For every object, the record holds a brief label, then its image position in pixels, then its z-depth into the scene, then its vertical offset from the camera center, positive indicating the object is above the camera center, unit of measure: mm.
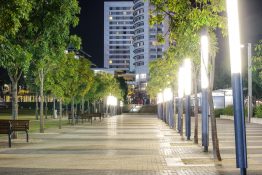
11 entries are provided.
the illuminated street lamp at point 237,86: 10117 +502
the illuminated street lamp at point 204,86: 16078 +877
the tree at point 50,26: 20781 +3534
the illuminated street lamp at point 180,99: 26203 +763
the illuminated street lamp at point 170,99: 37506 +1093
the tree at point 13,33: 15945 +2789
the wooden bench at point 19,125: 22169 -420
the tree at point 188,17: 14398 +2728
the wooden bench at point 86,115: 49466 -94
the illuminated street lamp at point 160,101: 55431 +1174
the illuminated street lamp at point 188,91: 22578 +951
